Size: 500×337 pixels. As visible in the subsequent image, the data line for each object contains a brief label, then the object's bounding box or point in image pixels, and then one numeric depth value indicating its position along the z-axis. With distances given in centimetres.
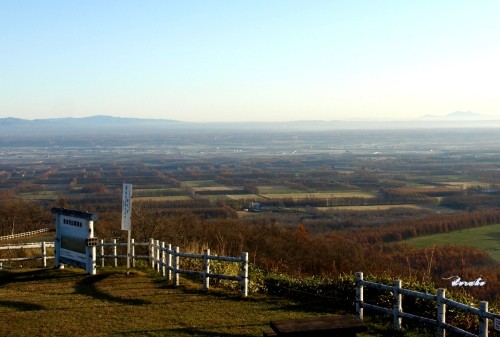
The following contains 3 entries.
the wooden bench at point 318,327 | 811
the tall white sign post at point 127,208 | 1670
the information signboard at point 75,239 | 1661
